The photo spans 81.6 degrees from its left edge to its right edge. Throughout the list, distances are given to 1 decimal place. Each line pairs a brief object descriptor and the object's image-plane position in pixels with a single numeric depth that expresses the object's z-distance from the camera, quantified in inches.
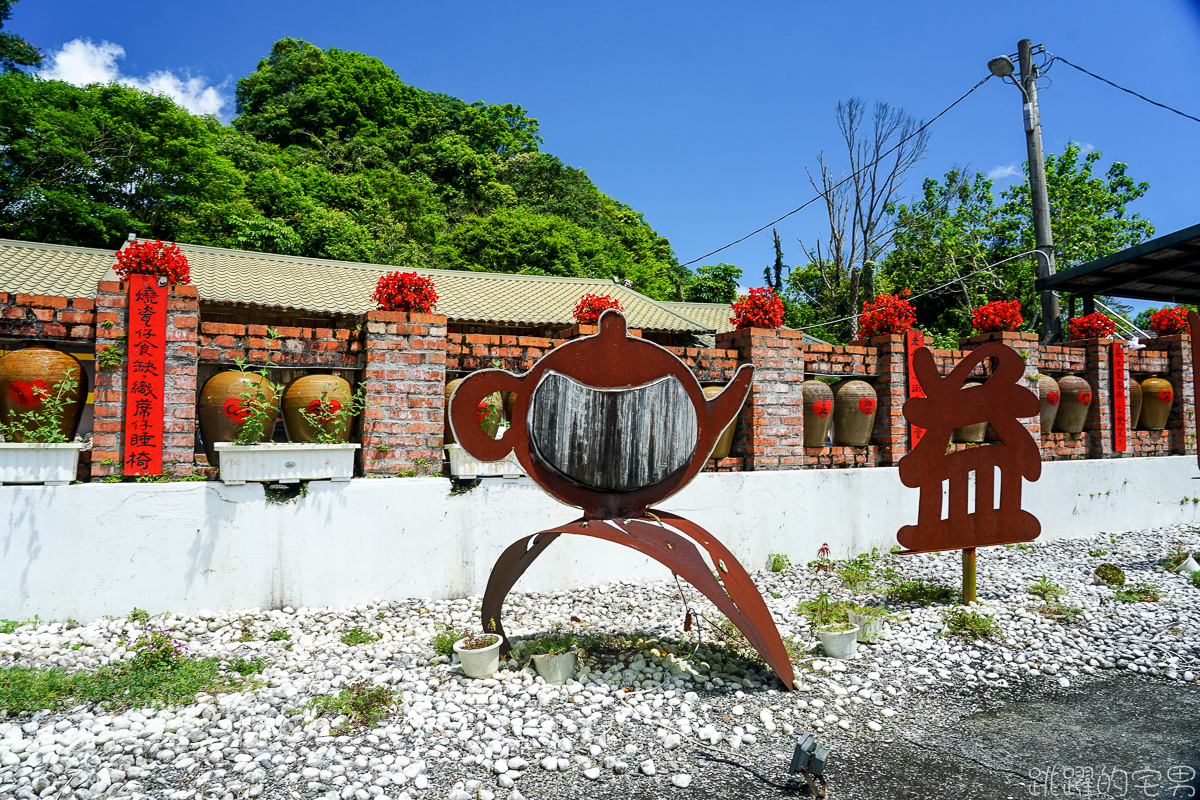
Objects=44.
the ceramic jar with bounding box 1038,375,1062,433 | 277.3
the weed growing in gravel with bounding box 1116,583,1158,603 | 189.3
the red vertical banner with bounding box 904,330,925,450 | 247.3
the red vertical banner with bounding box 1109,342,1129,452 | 294.8
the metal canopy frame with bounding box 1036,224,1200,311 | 273.6
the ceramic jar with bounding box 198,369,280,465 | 169.2
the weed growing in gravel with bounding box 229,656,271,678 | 132.0
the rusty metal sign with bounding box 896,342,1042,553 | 176.6
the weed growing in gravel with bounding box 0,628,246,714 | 114.9
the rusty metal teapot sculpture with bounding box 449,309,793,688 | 130.3
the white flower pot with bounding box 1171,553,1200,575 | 218.1
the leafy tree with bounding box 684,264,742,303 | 976.9
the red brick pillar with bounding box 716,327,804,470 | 223.0
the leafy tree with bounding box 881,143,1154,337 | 705.6
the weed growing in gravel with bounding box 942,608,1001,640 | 161.2
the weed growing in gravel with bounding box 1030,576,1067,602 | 189.1
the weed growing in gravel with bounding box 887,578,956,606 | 187.3
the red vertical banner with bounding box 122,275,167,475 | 161.3
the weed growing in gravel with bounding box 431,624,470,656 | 143.1
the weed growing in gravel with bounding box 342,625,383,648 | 150.9
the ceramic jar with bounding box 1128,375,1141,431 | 303.0
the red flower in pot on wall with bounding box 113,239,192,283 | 165.1
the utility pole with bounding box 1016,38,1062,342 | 378.0
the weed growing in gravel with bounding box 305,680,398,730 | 113.2
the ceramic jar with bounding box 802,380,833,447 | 233.9
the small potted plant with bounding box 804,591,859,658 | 145.4
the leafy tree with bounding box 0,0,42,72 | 797.9
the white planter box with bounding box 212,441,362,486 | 163.5
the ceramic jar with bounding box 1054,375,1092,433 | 283.4
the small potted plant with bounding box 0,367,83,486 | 148.9
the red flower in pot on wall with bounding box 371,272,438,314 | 190.7
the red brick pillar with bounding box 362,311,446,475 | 182.5
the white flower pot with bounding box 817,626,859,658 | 145.3
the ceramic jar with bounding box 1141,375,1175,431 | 306.5
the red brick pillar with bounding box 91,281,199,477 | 160.4
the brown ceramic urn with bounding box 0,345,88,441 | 152.5
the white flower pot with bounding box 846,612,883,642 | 154.7
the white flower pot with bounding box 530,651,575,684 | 131.1
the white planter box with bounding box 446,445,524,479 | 183.2
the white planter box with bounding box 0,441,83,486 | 148.4
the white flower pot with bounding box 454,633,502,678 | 130.6
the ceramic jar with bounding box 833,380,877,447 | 241.0
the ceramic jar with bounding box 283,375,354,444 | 175.8
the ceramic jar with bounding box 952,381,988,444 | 262.7
